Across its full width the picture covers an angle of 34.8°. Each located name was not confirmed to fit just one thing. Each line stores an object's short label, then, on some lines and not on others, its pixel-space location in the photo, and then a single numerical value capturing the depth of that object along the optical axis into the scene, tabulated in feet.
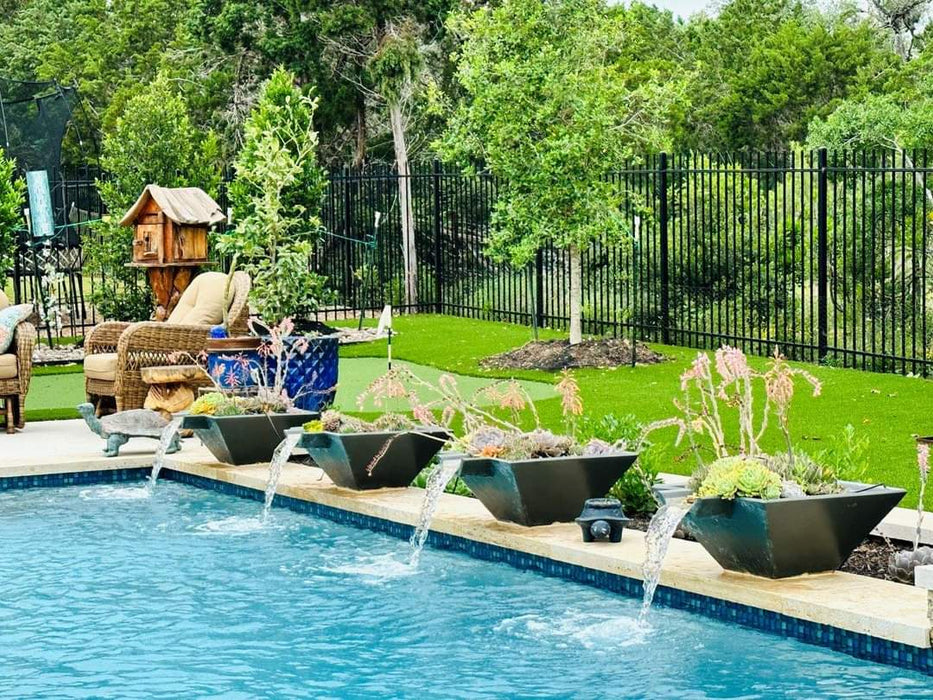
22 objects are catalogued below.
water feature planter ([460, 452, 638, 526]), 23.91
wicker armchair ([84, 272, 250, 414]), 37.88
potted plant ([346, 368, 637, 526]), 23.97
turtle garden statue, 34.37
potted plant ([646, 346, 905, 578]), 19.52
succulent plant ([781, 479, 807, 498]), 19.69
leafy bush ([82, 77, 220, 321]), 57.52
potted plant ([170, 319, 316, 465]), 32.22
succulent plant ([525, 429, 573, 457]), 24.39
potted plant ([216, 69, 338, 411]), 37.47
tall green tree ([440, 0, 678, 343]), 47.80
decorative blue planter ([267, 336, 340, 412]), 37.24
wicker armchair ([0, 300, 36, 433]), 38.01
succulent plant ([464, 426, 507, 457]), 24.29
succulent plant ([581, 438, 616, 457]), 24.43
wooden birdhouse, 44.88
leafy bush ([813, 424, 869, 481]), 23.52
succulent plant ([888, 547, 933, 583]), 20.08
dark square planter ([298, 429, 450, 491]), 28.09
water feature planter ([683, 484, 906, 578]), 19.45
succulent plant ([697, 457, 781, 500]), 19.53
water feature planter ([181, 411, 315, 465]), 32.17
